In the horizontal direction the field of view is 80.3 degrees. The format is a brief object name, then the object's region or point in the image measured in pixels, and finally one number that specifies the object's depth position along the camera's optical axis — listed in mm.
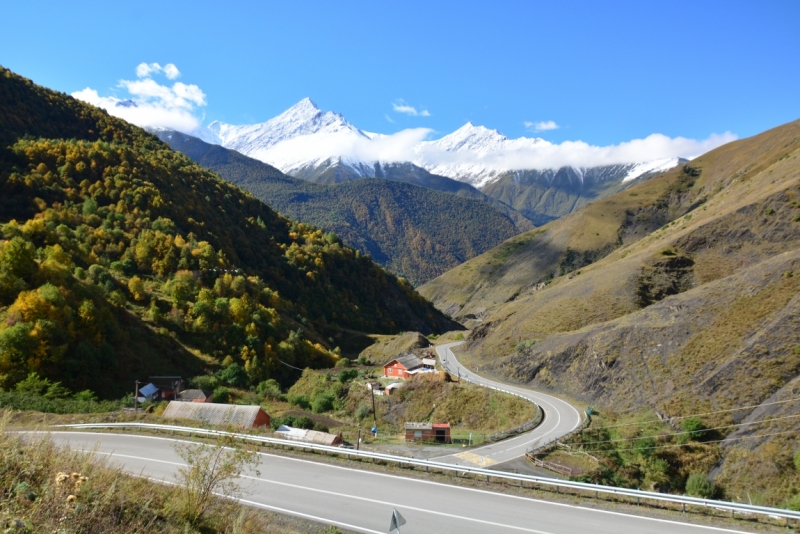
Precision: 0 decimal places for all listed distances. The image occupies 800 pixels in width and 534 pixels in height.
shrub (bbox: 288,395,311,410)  50062
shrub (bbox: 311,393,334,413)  48938
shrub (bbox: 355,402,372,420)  45950
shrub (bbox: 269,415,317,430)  34003
